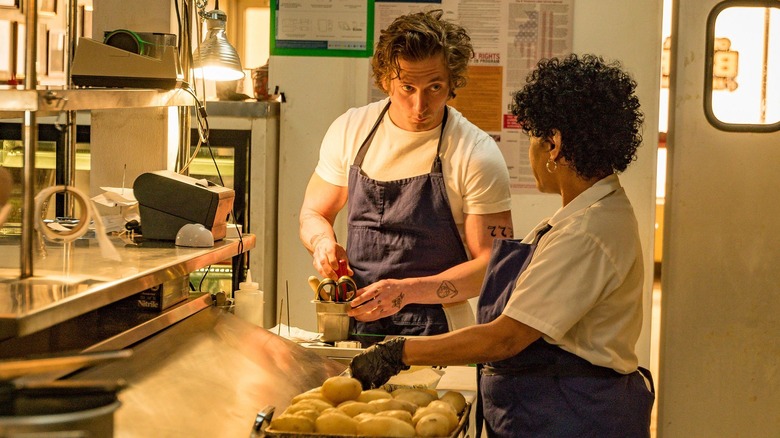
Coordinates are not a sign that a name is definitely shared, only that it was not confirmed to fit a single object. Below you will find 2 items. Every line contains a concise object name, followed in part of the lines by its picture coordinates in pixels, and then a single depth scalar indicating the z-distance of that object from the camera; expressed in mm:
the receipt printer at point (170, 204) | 2633
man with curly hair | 2959
